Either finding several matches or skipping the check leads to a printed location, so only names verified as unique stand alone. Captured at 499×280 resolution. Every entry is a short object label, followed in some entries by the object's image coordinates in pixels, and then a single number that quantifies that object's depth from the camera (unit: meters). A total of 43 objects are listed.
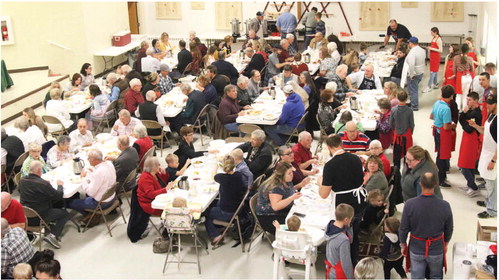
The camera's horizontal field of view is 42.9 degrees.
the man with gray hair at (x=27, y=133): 10.10
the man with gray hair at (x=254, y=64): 14.55
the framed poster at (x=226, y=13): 19.66
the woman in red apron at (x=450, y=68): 13.01
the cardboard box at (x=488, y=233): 6.73
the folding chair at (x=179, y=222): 7.55
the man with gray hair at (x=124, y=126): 10.38
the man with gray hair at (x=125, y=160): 9.02
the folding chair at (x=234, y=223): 7.96
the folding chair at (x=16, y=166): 9.72
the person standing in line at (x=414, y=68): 13.38
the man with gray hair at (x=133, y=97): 11.76
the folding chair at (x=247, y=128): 10.58
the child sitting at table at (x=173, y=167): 8.75
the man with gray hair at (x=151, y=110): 11.12
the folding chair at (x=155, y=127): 11.02
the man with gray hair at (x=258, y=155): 8.80
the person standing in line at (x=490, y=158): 8.47
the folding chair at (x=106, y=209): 8.54
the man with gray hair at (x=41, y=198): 8.17
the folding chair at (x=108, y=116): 11.88
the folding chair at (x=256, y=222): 7.65
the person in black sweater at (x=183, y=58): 14.94
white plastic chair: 6.66
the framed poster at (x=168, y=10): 20.22
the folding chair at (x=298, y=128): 10.65
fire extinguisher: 15.84
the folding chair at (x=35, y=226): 8.04
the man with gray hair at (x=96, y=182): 8.58
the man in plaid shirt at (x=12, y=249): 6.83
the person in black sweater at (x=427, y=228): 6.26
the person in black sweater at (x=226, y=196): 7.89
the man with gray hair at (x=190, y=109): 11.52
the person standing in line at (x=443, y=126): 9.37
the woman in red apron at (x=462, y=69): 12.40
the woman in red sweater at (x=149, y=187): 8.17
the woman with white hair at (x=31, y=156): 8.87
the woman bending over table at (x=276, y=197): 7.39
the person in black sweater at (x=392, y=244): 6.89
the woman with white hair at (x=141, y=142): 9.73
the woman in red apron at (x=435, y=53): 14.60
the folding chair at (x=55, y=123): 11.28
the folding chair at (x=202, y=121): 11.57
